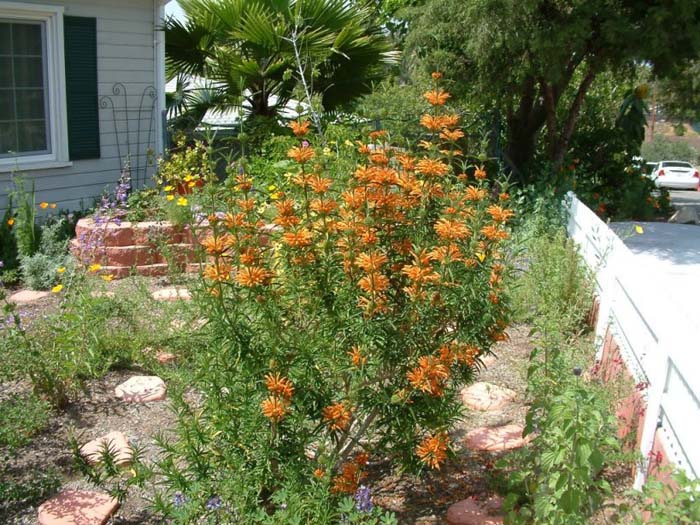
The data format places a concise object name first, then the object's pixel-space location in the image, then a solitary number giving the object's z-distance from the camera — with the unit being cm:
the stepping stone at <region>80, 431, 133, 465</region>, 332
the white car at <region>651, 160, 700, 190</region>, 3088
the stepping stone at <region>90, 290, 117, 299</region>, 477
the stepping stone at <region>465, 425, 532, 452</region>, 359
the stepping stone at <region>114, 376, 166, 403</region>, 404
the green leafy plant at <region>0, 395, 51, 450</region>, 331
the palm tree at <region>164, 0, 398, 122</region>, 884
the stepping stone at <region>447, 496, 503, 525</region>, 292
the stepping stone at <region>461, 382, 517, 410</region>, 410
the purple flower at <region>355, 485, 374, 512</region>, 253
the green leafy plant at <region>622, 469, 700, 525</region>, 213
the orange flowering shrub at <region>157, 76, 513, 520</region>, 255
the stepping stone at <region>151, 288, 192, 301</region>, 543
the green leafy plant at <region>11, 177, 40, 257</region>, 651
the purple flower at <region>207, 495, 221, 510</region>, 257
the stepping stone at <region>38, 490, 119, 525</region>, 293
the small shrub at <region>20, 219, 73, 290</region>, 614
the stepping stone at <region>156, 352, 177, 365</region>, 446
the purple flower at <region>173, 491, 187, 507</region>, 258
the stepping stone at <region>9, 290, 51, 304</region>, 579
